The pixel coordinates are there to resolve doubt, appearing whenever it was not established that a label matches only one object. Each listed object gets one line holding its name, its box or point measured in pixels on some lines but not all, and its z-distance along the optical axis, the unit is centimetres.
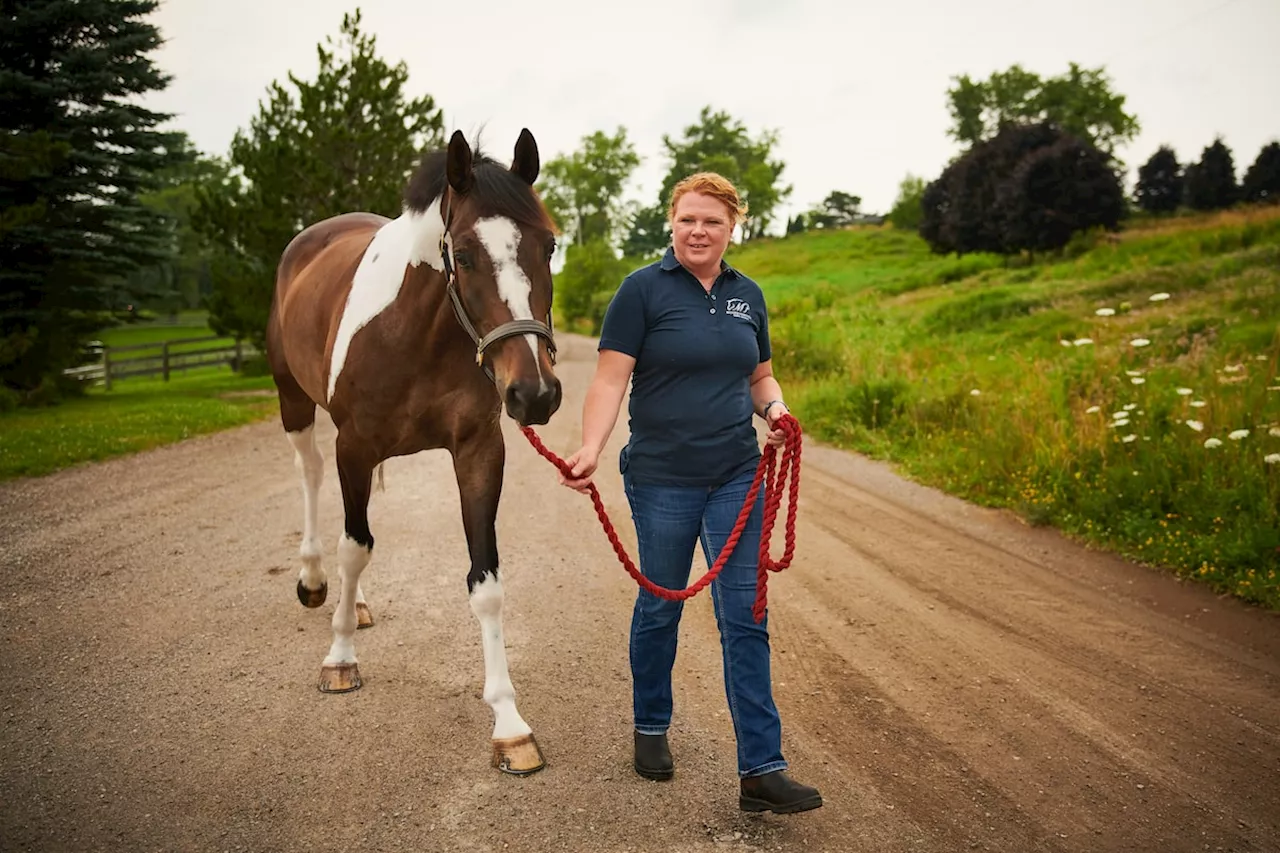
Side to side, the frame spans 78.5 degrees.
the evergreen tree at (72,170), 1229
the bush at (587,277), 4359
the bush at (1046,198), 2595
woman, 260
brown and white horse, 270
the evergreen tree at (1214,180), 4316
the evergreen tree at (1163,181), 4803
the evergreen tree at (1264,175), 4225
